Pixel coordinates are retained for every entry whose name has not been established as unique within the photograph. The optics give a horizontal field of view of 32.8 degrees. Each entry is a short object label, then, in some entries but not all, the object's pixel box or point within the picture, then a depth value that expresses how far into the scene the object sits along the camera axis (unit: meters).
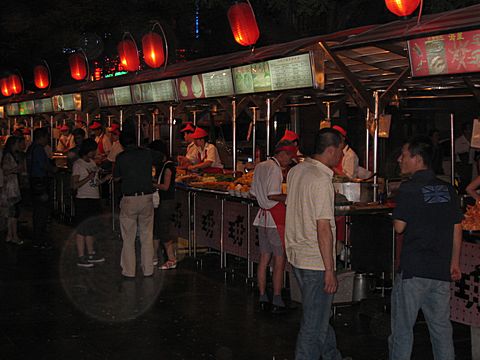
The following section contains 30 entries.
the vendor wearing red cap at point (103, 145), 22.51
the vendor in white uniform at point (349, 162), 14.26
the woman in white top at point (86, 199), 13.35
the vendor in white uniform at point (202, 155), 17.98
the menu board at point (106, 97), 20.58
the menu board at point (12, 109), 31.46
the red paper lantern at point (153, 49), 18.16
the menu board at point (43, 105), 26.83
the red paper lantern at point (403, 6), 10.86
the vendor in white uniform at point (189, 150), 18.53
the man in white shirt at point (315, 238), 6.64
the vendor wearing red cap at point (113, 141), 20.16
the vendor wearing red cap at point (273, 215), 9.96
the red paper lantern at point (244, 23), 14.89
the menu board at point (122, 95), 19.41
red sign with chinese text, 8.59
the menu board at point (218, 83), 13.97
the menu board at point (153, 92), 17.08
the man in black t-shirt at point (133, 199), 11.93
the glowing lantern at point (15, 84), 33.56
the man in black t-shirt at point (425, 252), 6.30
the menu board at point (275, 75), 11.35
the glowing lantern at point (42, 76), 29.91
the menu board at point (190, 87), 15.32
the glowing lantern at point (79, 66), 25.97
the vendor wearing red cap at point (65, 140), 28.00
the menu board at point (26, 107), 29.14
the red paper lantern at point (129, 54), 20.19
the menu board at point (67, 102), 24.28
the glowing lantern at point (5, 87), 34.28
